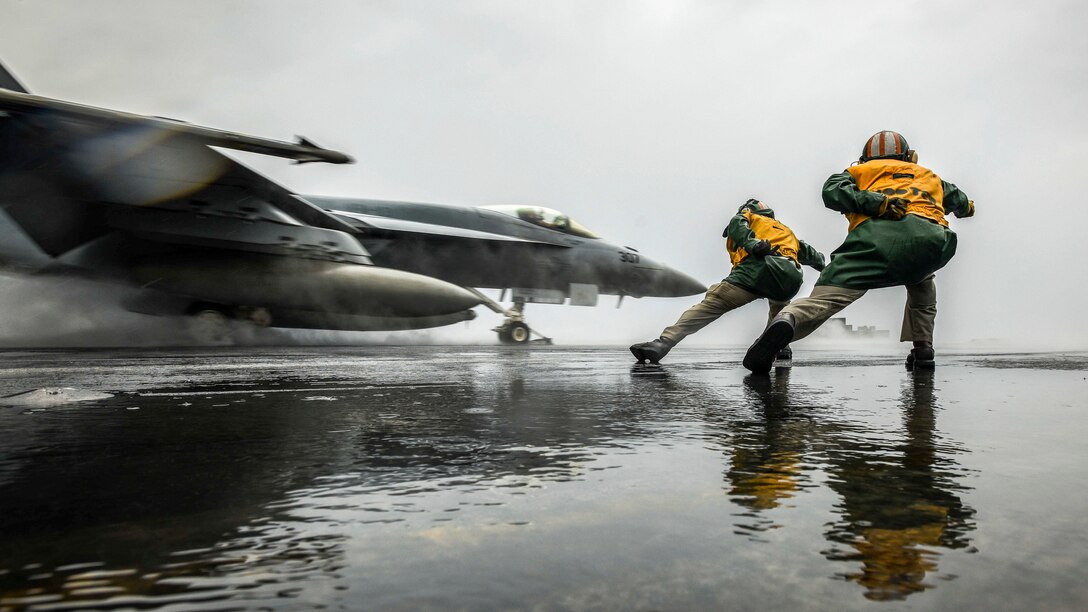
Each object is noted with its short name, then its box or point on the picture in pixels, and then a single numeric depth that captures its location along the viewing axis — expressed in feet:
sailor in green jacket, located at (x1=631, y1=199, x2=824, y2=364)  18.89
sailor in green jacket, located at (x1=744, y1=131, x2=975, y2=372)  14.03
